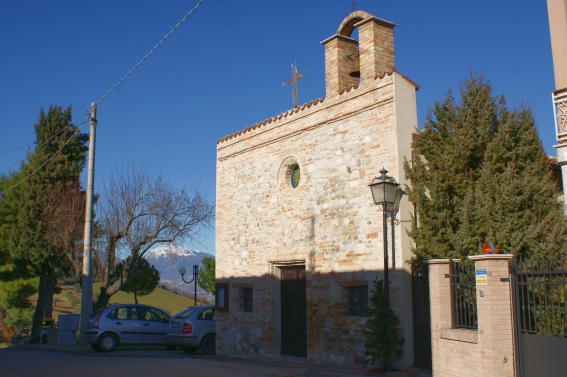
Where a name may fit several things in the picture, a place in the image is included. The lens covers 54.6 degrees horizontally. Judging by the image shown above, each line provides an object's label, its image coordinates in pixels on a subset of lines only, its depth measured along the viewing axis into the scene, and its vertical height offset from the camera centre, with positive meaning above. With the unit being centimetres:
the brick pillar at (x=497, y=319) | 741 -54
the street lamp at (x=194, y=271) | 2437 +43
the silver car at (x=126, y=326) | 1564 -131
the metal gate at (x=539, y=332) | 676 -70
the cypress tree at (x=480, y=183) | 899 +163
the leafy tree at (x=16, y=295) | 2467 -58
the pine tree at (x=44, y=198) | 2111 +325
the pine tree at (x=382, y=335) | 970 -98
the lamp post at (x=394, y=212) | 1031 +125
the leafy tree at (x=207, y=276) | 3092 +26
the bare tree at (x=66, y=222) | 1973 +219
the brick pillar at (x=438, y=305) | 859 -41
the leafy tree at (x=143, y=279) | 2745 +10
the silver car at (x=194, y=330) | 1514 -135
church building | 1082 +145
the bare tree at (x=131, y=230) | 1944 +182
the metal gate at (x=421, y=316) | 979 -66
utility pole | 1554 +95
